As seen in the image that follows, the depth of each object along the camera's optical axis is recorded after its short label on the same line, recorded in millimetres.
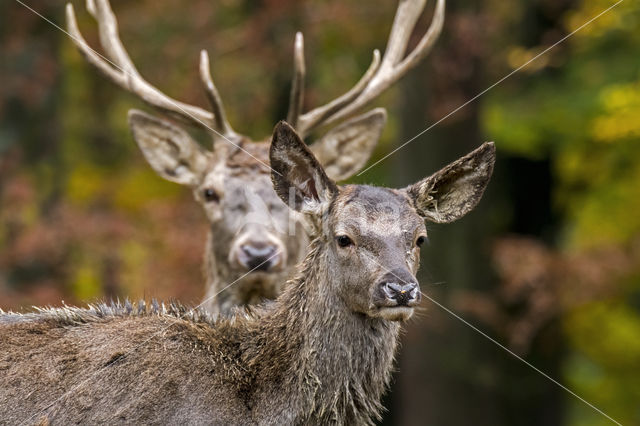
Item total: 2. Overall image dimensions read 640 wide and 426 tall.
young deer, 10289
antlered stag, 15250
